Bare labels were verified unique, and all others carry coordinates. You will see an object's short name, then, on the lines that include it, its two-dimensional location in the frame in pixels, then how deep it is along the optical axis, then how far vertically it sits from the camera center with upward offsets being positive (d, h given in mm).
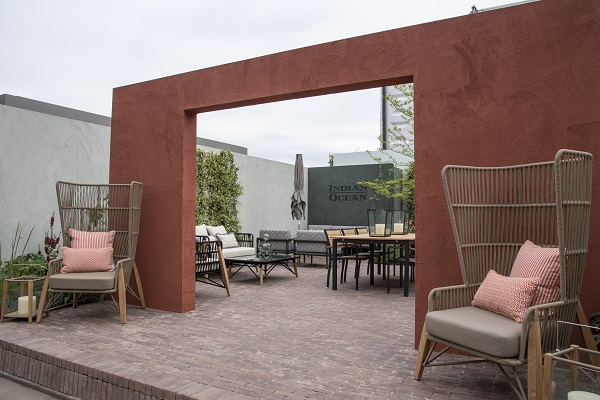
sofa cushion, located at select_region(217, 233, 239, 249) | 8250 -449
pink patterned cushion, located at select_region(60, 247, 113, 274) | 4695 -502
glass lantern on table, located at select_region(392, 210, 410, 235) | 6902 -123
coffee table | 7109 -712
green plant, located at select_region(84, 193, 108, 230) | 5340 -26
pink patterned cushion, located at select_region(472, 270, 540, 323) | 2709 -455
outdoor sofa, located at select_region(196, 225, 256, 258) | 7664 -450
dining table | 6141 -310
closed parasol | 11203 +562
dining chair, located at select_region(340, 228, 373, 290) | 6906 -573
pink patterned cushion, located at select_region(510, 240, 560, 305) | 2729 -293
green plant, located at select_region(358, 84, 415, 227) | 11312 +1083
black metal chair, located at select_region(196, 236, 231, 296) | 5746 -601
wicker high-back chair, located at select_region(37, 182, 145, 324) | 4461 -179
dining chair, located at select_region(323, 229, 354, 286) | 7273 -560
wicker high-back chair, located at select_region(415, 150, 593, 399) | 2496 -100
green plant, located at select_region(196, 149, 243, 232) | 9734 +595
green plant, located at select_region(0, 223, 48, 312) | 5145 -691
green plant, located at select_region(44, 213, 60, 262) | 5590 -475
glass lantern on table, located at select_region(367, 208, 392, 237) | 6688 -131
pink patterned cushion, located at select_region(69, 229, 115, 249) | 4941 -293
